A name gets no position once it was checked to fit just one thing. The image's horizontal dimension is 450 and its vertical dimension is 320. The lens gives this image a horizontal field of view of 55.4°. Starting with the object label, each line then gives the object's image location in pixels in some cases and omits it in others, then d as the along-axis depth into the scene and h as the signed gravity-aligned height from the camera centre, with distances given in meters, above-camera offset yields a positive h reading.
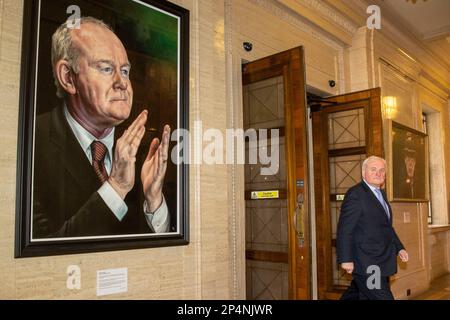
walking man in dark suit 3.11 -0.35
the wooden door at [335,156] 4.75 +0.45
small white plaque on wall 2.66 -0.52
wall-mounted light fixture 6.16 +1.29
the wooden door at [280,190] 3.52 +0.05
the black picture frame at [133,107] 2.37 +0.65
